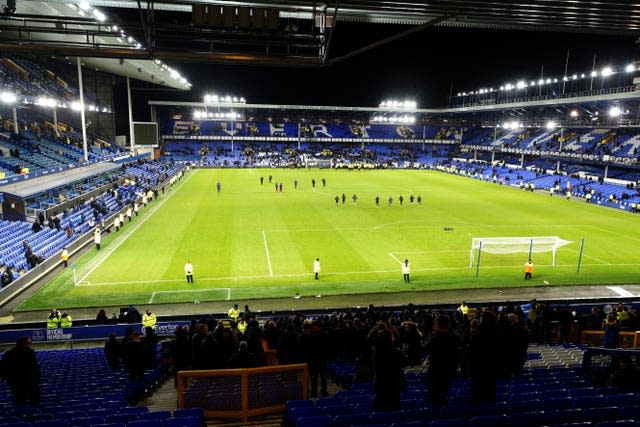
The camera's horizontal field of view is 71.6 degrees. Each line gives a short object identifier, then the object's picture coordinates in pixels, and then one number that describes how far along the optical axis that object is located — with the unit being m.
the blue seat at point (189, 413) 5.61
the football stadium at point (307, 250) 6.39
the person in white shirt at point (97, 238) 24.38
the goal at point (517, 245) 21.97
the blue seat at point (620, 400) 5.43
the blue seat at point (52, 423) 5.11
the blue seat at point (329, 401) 5.95
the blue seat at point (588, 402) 5.33
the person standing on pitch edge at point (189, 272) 19.52
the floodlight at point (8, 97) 32.59
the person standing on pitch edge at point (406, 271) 19.98
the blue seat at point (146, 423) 5.02
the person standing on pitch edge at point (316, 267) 20.34
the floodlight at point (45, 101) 39.03
